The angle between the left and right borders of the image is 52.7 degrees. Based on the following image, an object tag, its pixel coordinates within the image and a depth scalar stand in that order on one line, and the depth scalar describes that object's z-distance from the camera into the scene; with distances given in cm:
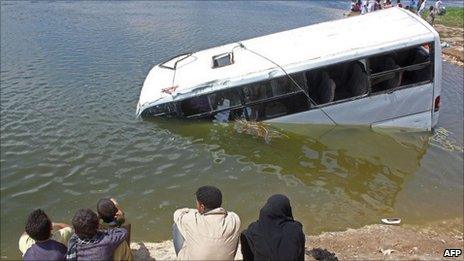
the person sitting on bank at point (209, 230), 551
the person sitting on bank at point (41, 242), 522
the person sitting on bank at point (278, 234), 527
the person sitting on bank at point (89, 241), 523
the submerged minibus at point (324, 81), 1210
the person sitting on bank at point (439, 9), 3256
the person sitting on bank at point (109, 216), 592
